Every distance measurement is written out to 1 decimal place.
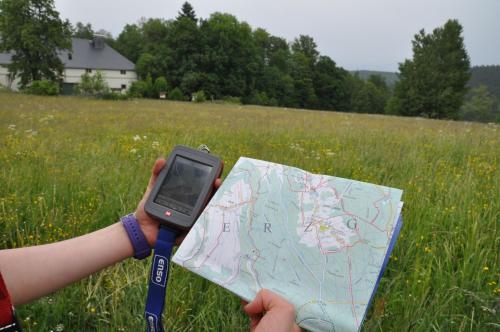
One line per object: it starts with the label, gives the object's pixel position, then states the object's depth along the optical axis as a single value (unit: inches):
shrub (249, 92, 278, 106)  2297.0
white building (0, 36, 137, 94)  2381.9
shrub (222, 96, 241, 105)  1863.1
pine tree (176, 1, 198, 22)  2443.4
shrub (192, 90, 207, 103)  1475.1
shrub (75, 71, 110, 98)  1189.1
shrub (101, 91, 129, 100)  1143.0
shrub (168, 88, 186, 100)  1772.9
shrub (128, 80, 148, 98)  1608.0
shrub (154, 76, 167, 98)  1888.5
